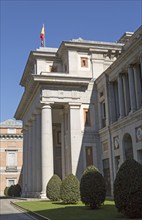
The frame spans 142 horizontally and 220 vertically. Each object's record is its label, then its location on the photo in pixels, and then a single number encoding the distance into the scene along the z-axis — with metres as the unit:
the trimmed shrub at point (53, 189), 28.28
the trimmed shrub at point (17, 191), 47.09
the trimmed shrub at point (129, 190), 14.99
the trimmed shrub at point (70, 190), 24.65
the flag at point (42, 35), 43.38
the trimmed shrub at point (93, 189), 19.66
